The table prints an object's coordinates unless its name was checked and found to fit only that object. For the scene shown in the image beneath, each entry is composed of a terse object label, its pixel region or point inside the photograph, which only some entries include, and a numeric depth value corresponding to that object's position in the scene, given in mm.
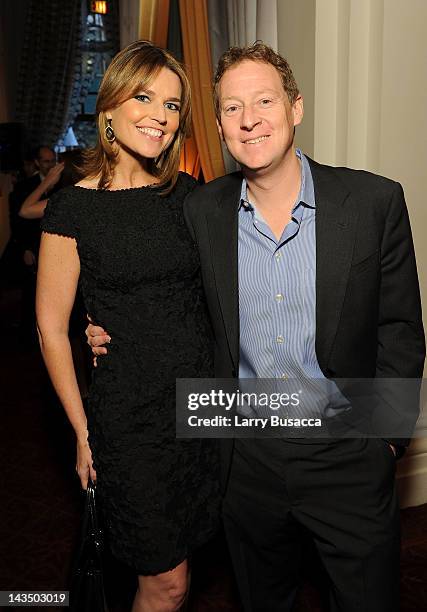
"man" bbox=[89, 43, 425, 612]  1590
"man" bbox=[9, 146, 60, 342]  5316
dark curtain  9734
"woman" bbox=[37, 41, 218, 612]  1750
